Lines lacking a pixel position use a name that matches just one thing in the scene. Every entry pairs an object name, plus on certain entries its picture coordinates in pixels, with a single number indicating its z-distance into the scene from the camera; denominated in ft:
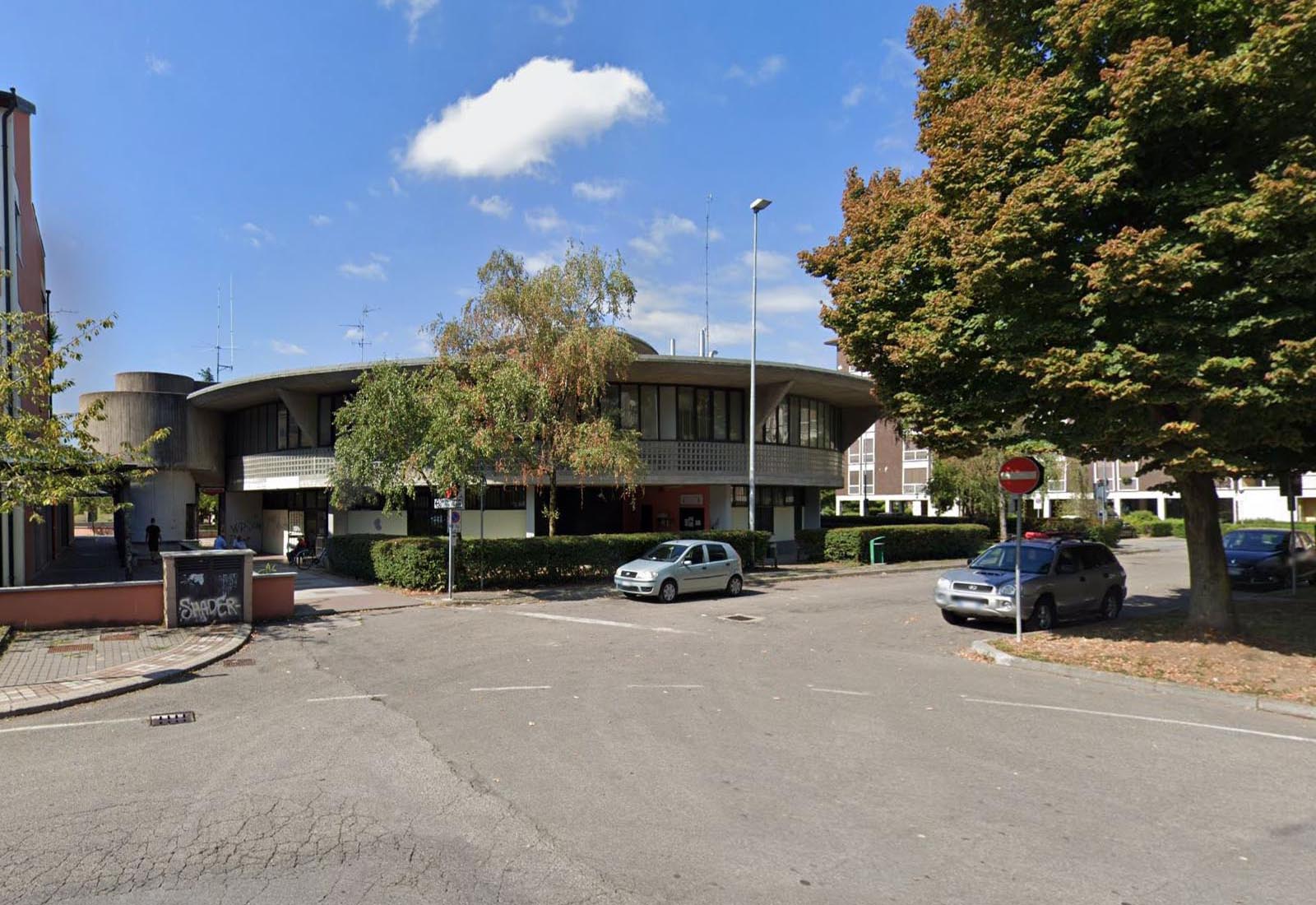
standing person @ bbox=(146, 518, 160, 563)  94.02
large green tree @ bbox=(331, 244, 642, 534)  63.46
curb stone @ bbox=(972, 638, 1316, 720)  28.43
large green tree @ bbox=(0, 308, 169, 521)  40.06
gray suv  44.75
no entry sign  40.09
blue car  70.54
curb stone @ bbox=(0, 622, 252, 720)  27.20
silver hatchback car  60.39
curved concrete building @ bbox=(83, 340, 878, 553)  95.71
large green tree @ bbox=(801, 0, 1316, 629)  28.19
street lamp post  86.28
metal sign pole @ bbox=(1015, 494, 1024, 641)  40.14
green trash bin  94.99
